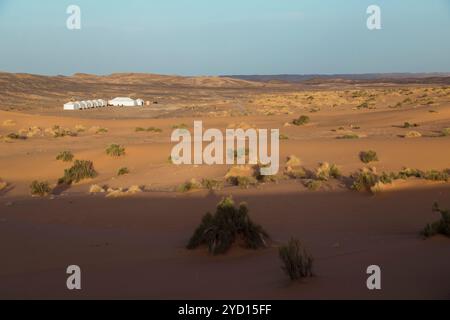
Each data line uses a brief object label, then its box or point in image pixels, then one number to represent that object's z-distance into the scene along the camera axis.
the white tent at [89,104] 67.31
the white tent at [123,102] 71.06
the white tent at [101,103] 70.44
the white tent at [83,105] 65.62
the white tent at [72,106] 63.80
